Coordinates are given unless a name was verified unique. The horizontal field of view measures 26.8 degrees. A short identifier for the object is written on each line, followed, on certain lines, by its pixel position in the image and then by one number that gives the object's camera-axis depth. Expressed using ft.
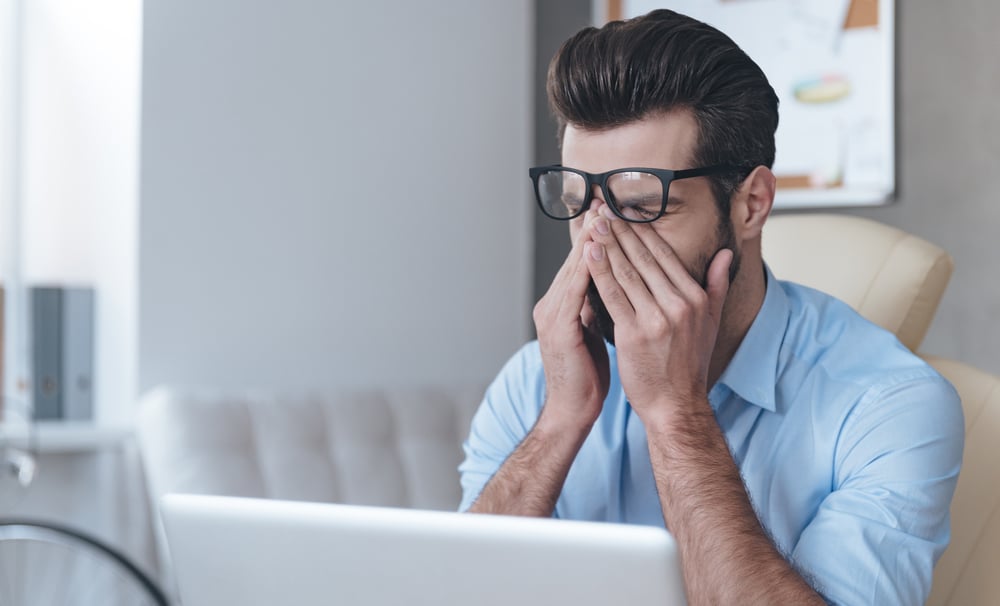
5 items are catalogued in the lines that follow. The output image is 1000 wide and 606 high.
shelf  9.21
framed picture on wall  9.99
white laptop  4.70
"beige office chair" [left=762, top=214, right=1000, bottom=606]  6.65
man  6.02
